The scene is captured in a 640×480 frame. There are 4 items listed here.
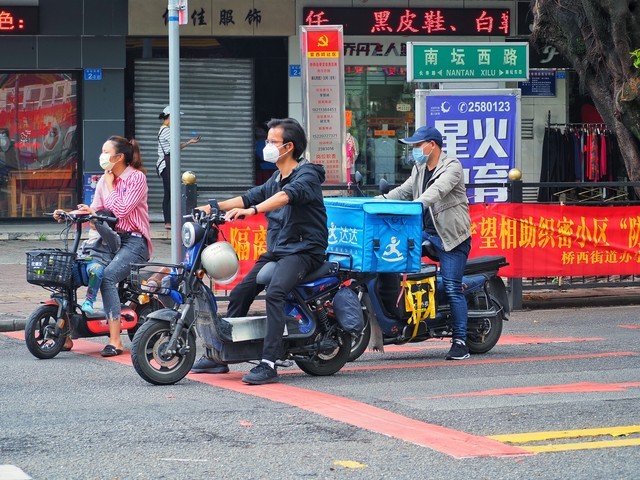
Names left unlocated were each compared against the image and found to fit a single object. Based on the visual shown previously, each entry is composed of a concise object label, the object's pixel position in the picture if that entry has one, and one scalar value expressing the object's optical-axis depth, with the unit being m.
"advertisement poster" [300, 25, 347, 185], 14.67
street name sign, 14.27
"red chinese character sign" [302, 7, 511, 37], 21.81
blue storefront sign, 14.11
